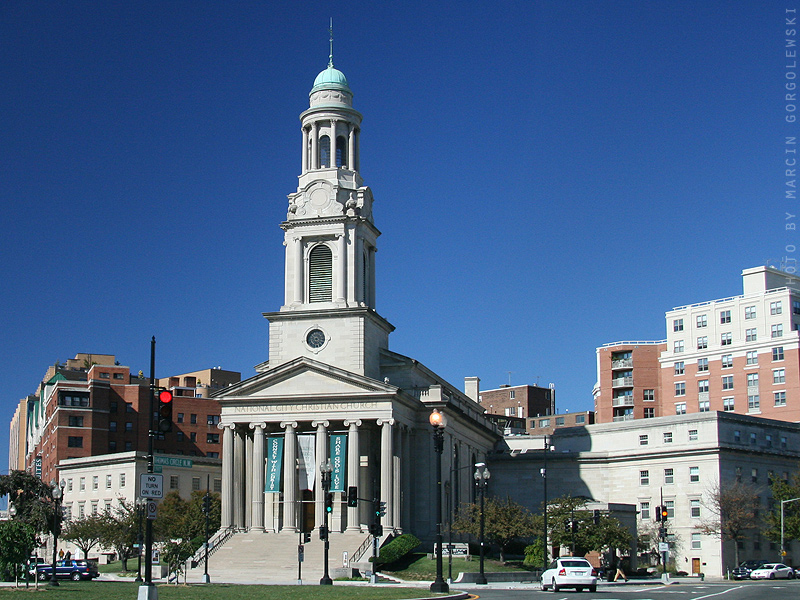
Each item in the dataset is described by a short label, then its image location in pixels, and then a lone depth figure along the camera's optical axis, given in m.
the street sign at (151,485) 35.34
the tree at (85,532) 93.00
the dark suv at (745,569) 79.44
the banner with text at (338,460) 82.19
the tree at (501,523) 81.31
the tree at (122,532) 88.06
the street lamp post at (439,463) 43.38
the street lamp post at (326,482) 59.90
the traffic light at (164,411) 33.44
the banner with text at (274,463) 84.06
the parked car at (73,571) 73.38
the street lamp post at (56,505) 63.83
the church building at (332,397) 83.75
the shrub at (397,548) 75.19
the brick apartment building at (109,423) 121.62
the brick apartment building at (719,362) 113.19
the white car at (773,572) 76.56
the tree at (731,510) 88.44
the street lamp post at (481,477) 62.34
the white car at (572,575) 50.19
